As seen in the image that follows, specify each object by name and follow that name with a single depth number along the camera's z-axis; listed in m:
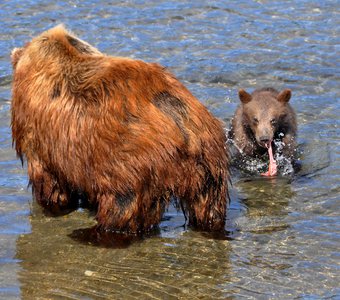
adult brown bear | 13.88
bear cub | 19.70
